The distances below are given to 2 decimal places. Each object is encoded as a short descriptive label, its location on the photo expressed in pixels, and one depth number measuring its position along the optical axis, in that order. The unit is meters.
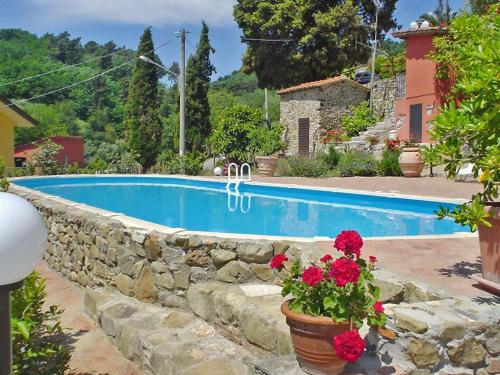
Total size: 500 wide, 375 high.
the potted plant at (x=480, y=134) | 3.00
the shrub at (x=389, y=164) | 14.13
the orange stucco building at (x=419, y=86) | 16.89
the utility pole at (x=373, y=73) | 21.80
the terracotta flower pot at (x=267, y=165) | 15.75
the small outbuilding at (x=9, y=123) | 20.50
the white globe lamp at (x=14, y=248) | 1.51
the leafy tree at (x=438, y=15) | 30.98
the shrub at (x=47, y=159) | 18.06
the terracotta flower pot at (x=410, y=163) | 13.24
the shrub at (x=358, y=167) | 14.80
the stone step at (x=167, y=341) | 3.46
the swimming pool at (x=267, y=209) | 7.32
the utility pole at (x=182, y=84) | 18.38
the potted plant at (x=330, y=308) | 2.47
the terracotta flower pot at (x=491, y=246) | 3.13
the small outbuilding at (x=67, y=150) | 28.66
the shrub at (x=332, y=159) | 16.16
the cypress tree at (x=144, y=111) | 23.25
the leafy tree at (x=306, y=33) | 24.05
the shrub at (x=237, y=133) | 17.97
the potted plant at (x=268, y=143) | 18.00
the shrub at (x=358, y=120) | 20.23
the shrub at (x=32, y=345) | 2.90
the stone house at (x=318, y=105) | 21.83
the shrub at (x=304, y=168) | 15.38
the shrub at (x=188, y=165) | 18.06
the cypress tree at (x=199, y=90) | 23.14
